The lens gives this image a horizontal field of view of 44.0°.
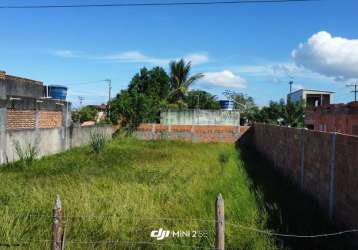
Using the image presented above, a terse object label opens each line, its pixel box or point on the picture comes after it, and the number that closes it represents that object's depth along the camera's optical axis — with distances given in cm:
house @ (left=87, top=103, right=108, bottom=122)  4614
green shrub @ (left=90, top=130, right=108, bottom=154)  1861
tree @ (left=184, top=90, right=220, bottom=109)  4609
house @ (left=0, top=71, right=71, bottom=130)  1452
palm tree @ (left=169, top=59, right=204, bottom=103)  4141
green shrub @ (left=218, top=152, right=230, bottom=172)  1579
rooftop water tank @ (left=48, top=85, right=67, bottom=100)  2162
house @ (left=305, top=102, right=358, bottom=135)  1728
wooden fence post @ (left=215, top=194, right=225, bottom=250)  436
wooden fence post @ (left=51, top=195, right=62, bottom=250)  439
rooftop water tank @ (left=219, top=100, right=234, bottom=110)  3766
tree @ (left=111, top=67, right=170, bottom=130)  2856
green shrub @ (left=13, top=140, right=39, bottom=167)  1406
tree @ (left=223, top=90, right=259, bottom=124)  4374
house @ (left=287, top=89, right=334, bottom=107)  4169
